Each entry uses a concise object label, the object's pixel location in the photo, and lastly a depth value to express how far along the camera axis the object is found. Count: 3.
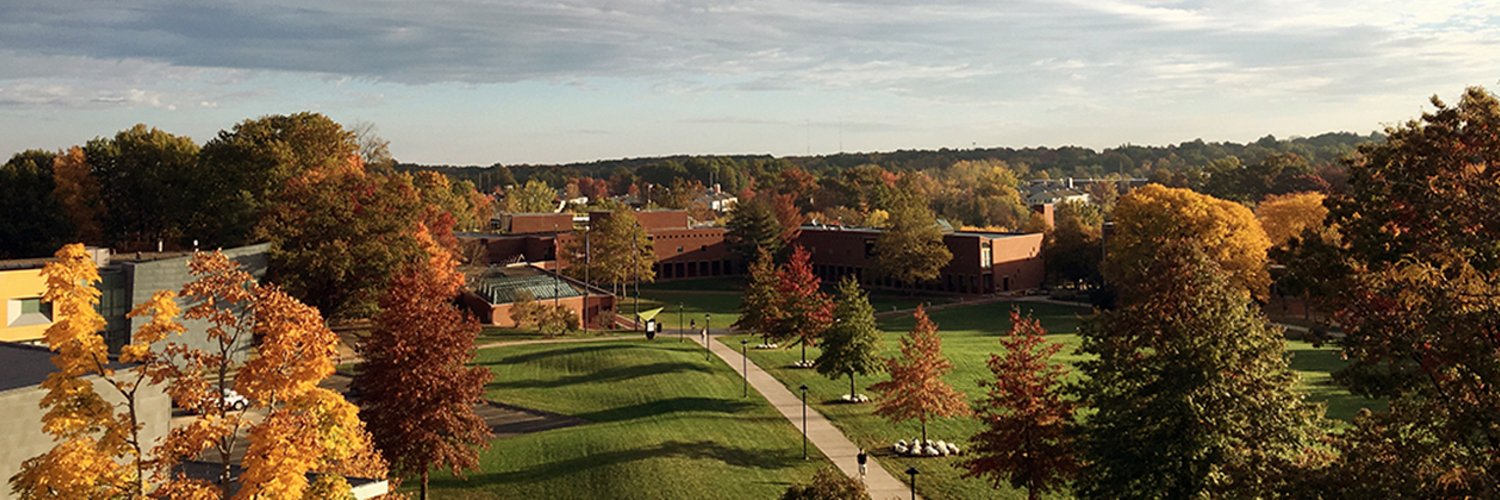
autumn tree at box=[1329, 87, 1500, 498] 14.02
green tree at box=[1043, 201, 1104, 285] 87.88
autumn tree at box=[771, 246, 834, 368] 52.16
